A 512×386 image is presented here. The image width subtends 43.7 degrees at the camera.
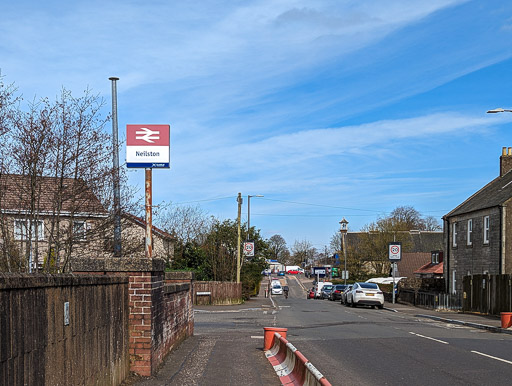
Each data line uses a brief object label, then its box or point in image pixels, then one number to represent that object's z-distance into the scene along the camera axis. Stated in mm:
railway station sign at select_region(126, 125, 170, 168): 11898
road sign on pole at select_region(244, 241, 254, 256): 45969
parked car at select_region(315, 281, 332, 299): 64475
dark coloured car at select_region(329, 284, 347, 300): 53222
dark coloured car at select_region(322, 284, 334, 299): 58941
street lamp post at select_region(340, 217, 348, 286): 60881
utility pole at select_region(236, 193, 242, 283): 42688
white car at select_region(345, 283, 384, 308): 37094
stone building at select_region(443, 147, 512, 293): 34094
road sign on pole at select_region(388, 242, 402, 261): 41000
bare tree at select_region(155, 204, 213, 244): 57488
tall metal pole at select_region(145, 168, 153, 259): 11188
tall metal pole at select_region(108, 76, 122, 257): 15102
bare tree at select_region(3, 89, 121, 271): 14055
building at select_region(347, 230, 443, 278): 85562
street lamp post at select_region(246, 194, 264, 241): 58444
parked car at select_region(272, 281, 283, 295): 75975
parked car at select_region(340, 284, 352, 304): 40831
